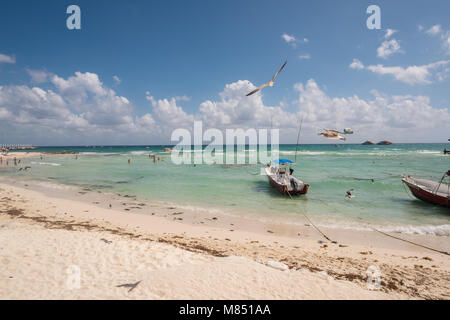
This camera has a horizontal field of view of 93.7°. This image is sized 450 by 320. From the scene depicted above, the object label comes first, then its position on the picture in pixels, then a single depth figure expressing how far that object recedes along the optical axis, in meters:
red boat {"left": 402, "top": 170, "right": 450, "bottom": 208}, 13.91
